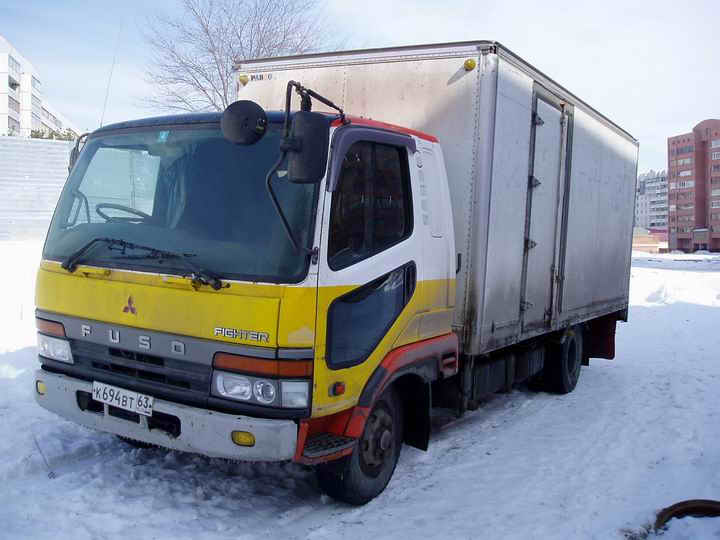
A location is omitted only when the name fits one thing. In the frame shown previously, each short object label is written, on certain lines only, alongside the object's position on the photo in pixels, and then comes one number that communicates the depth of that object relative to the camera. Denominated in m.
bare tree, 18.28
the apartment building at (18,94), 73.25
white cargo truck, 3.55
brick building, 93.31
